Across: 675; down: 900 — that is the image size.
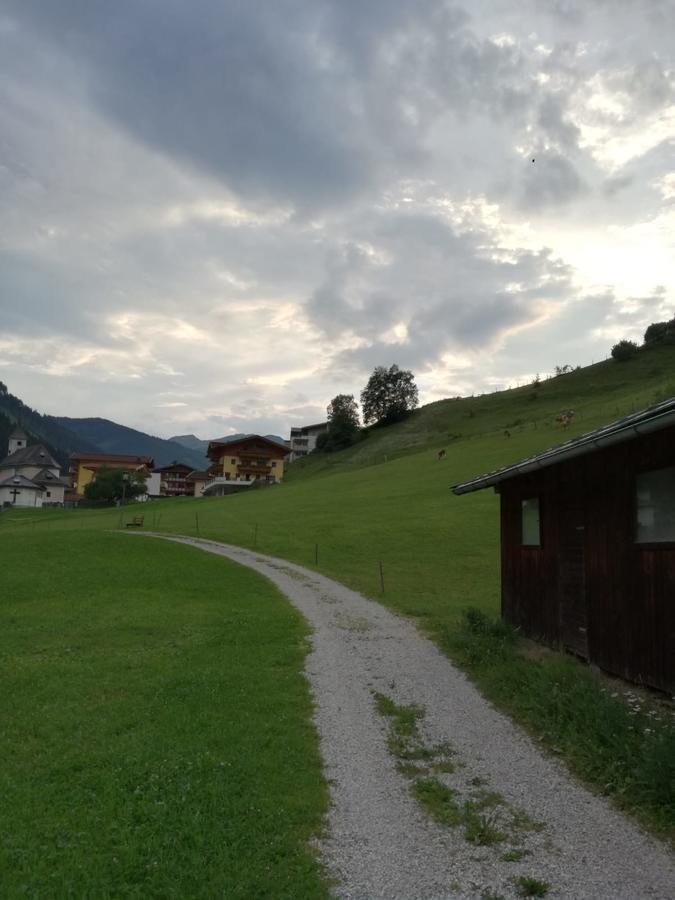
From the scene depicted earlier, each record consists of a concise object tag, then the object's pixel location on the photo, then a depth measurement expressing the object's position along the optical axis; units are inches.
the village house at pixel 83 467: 5310.0
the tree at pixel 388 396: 5487.2
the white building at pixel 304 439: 6752.0
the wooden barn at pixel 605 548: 409.4
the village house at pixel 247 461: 4522.6
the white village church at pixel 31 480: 4579.2
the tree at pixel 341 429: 4980.3
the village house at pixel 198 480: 5551.2
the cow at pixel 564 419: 2908.5
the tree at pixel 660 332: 5254.4
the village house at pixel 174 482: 6053.2
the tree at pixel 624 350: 5073.8
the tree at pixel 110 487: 3865.7
